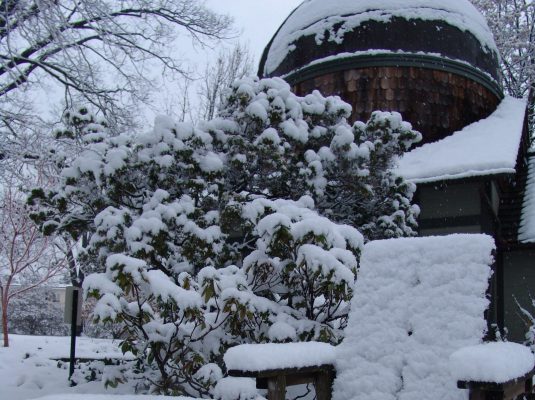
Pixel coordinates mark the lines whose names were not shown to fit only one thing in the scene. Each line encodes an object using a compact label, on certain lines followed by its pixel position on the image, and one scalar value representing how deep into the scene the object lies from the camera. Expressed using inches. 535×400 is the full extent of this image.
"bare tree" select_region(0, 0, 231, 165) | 205.6
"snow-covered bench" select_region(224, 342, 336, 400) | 103.2
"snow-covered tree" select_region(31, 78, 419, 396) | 186.1
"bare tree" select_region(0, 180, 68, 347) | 529.3
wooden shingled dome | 425.4
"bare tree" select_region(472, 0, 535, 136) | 724.7
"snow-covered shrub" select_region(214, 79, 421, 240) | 257.8
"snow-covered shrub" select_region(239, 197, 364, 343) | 186.5
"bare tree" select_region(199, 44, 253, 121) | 786.2
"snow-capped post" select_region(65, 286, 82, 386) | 303.2
